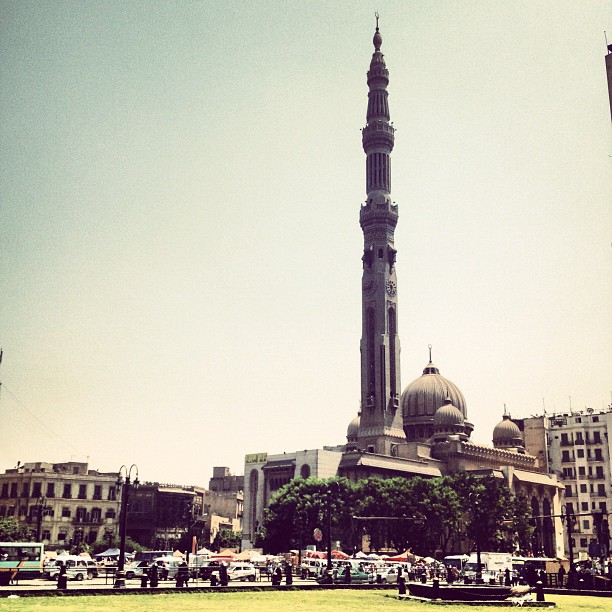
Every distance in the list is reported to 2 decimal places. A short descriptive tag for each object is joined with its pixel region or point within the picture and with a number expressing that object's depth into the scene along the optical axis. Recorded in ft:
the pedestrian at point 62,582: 123.34
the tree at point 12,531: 252.01
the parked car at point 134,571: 164.76
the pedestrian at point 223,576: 142.82
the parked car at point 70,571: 159.94
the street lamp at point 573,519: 352.90
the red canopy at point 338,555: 210.38
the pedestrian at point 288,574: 147.56
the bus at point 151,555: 207.96
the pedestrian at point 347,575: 160.86
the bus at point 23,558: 156.66
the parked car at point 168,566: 167.12
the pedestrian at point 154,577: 132.67
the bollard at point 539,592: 115.67
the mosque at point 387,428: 325.42
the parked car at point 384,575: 171.53
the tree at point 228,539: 363.76
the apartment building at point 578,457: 359.87
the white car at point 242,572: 168.55
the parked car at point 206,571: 163.60
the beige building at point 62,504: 289.53
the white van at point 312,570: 177.95
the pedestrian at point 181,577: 135.44
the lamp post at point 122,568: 129.18
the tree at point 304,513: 249.34
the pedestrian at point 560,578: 152.15
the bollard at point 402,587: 133.80
